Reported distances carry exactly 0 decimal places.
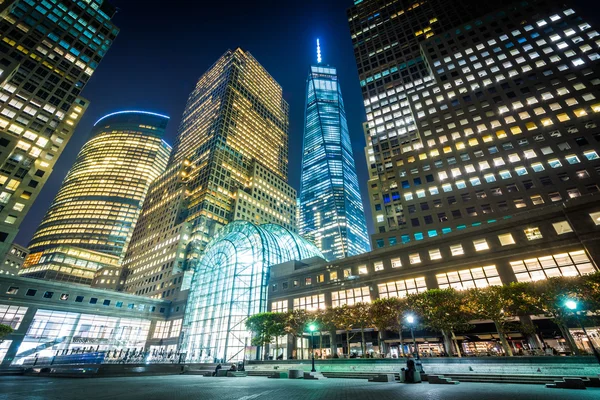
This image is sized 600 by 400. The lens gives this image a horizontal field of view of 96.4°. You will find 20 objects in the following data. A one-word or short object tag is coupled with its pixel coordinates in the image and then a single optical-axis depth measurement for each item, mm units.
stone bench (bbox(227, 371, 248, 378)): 29369
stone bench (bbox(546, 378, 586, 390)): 14328
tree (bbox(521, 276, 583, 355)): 28344
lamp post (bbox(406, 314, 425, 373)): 32469
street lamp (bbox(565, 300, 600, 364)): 27064
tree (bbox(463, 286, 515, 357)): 31516
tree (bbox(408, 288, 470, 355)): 33938
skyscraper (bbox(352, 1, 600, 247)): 52859
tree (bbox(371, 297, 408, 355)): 37375
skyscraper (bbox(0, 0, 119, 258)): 62125
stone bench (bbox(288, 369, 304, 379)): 24734
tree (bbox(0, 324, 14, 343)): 42500
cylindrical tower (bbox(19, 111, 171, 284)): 137125
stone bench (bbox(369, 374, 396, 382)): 20195
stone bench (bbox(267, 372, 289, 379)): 26316
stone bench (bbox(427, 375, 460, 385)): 17953
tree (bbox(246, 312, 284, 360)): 45938
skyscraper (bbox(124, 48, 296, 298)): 105875
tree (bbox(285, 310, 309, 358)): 45406
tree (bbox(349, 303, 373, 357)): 39156
